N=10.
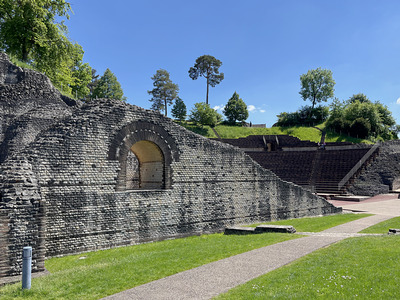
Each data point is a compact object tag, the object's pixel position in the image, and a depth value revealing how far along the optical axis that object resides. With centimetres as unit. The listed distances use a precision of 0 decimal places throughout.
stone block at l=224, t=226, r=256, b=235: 1117
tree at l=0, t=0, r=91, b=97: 2098
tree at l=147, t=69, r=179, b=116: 6456
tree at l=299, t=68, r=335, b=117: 6031
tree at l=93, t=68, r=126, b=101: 5459
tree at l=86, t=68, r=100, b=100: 6320
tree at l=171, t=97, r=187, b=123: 6225
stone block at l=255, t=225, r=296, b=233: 1078
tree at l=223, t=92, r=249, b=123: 6006
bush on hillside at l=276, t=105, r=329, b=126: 5484
